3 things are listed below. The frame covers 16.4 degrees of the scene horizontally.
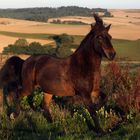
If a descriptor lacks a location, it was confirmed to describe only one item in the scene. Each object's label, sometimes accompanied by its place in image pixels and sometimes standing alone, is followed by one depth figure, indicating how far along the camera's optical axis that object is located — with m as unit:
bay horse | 8.47
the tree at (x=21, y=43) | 65.75
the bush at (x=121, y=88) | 9.72
